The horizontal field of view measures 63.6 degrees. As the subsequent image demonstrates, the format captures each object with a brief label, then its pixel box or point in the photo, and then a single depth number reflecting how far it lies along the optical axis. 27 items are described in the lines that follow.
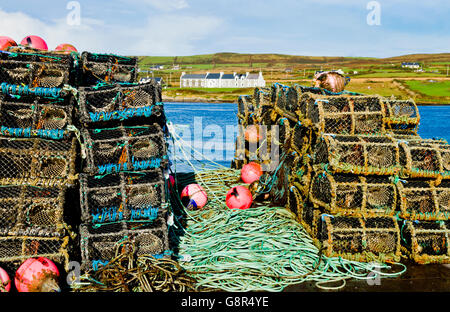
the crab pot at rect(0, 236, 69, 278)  3.94
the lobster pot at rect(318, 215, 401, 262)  4.77
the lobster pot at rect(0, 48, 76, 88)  4.68
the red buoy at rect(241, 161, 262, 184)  8.02
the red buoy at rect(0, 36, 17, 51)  5.45
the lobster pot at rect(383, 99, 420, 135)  5.77
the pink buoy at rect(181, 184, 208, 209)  6.81
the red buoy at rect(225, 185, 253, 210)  6.49
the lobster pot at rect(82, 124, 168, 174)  4.51
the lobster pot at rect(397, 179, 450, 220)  4.81
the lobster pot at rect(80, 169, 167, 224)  4.32
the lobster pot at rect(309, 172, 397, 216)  4.73
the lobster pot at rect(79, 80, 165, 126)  4.64
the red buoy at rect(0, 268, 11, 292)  3.63
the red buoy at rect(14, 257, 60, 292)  3.62
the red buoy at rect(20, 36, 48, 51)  5.82
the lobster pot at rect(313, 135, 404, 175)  4.73
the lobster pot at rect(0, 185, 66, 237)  4.05
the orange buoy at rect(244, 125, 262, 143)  8.75
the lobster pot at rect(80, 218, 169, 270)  4.12
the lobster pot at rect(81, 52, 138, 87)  5.57
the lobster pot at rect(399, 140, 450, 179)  4.84
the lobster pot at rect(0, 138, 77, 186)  4.30
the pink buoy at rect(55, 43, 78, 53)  5.90
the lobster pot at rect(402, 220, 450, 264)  4.77
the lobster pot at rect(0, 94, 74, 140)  4.51
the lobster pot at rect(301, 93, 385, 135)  5.12
